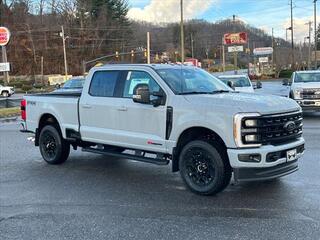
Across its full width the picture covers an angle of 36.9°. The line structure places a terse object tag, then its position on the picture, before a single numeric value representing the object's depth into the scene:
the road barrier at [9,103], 29.78
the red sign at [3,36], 30.86
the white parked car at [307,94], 17.50
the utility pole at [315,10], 73.38
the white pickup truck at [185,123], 6.43
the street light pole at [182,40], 41.80
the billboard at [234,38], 75.61
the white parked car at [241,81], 19.78
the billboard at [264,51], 84.50
